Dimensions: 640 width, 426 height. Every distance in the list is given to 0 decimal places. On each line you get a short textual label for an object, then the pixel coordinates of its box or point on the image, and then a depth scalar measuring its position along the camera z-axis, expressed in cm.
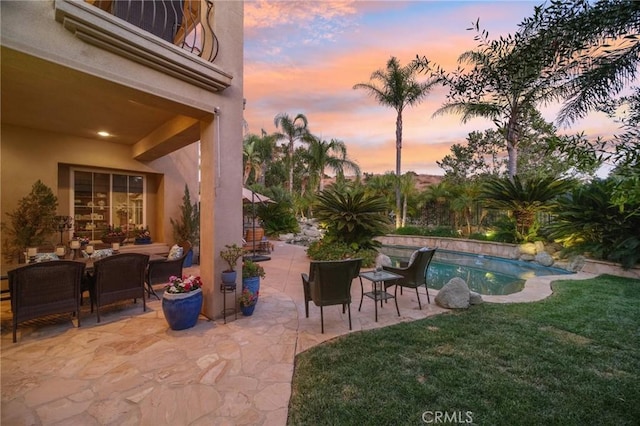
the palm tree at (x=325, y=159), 1947
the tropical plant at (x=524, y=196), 940
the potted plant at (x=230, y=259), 407
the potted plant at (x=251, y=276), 454
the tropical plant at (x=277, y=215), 1464
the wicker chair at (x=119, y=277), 397
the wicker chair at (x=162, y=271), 484
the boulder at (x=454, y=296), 471
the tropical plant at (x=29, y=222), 542
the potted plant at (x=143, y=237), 748
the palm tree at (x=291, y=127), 2200
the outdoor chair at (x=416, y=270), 479
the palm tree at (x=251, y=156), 2219
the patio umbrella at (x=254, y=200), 896
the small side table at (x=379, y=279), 435
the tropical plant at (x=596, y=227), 689
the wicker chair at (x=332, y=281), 377
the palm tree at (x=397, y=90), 1448
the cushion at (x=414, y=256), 477
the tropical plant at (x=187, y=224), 779
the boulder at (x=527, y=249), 940
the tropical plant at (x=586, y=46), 170
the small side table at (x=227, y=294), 410
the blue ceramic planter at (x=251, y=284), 453
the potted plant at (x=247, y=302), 429
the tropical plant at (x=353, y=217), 794
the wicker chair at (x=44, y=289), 330
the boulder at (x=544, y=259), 869
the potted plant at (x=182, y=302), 371
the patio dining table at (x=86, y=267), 387
